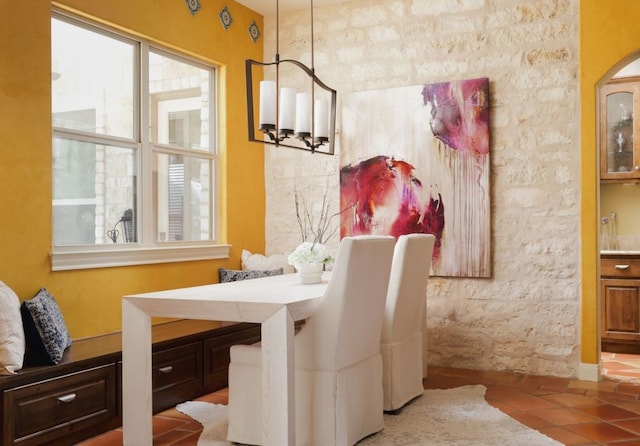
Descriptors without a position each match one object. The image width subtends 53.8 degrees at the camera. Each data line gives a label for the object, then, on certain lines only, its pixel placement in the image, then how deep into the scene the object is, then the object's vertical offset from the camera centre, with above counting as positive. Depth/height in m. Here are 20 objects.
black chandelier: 3.23 +0.63
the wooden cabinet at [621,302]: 5.46 -0.66
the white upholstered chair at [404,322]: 3.68 -0.57
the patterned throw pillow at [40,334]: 3.21 -0.54
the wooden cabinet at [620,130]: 5.80 +0.89
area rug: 3.22 -1.09
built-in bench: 2.96 -0.83
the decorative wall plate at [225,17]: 5.28 +1.78
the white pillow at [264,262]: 5.36 -0.29
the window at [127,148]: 3.92 +0.57
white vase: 3.77 -0.26
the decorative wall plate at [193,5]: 4.89 +1.74
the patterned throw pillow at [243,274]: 5.12 -0.37
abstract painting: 4.83 +0.48
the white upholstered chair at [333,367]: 3.00 -0.68
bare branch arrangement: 5.48 +0.05
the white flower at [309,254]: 3.77 -0.16
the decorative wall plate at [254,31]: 5.68 +1.78
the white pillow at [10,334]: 2.96 -0.51
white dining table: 2.79 -0.49
